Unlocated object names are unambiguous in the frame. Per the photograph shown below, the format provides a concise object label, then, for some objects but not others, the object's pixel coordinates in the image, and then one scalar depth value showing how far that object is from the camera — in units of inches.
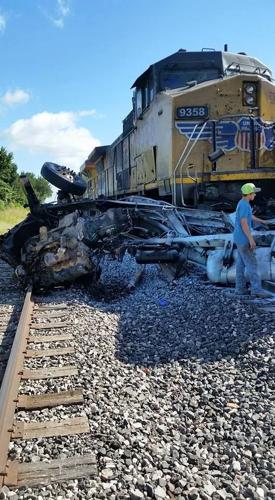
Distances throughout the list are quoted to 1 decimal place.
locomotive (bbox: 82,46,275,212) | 321.1
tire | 392.1
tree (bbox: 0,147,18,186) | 2075.3
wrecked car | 279.4
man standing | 232.2
